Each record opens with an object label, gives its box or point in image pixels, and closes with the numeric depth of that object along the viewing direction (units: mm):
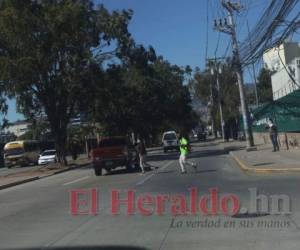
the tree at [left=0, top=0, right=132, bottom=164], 43812
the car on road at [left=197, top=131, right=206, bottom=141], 112675
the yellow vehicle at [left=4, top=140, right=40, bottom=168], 72000
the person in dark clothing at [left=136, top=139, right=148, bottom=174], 30344
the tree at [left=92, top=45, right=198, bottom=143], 50953
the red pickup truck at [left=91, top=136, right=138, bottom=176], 32812
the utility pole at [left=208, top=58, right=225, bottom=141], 82750
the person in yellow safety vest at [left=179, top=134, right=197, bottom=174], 27373
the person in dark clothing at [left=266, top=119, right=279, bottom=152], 37688
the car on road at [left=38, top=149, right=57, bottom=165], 65919
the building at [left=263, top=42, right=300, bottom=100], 59281
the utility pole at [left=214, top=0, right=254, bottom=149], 43912
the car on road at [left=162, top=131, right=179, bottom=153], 66438
